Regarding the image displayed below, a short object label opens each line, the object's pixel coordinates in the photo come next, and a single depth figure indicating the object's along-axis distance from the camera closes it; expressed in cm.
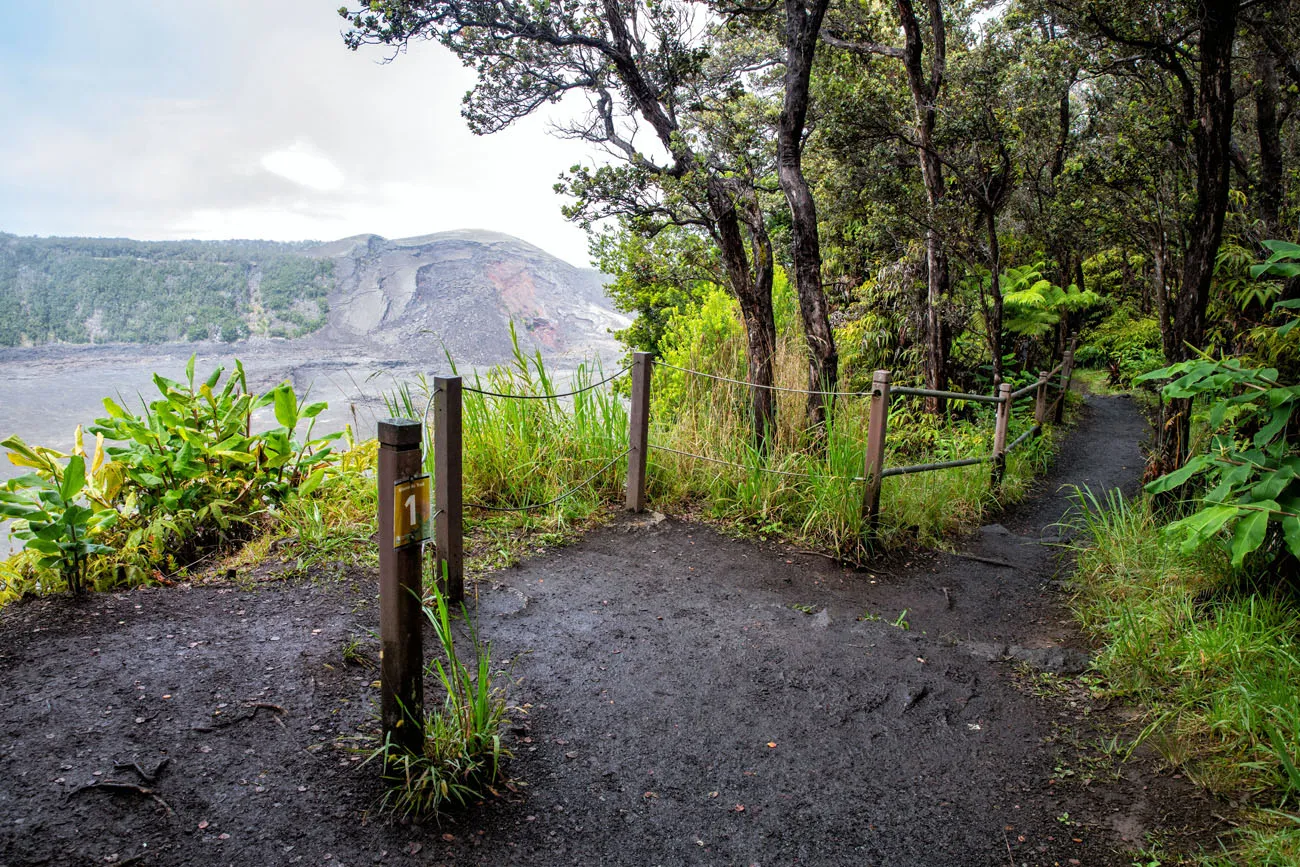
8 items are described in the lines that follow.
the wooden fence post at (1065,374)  934
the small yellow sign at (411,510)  190
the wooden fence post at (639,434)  458
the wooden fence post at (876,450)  414
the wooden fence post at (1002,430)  588
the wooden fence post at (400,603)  191
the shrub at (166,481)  294
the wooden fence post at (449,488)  316
